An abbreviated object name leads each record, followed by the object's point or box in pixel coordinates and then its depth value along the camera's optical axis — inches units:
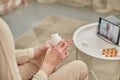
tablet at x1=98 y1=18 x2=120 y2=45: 56.1
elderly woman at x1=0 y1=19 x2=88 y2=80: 33.0
